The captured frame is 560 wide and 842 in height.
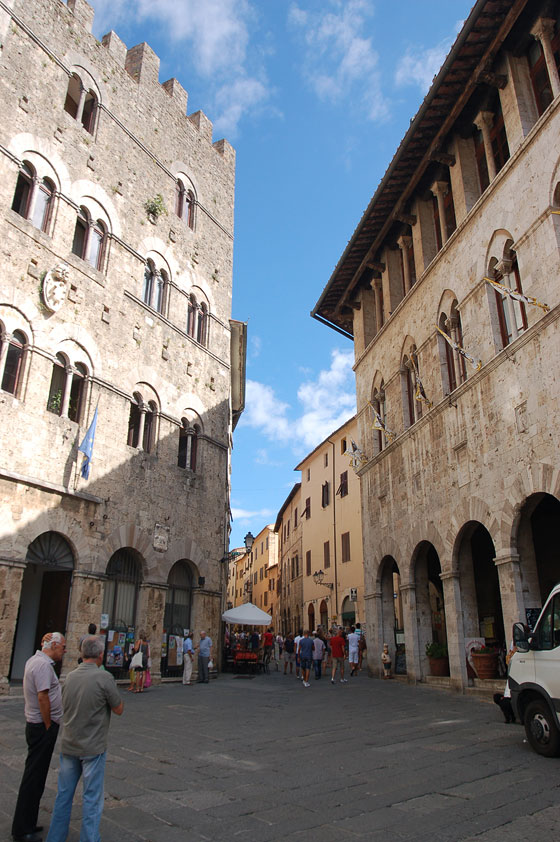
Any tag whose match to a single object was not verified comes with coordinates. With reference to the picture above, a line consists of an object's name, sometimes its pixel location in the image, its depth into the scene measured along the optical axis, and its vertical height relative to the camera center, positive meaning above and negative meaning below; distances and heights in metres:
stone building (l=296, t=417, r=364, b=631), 29.35 +5.47
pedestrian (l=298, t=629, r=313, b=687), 16.62 -0.29
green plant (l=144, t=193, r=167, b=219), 18.73 +12.64
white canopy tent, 19.06 +0.83
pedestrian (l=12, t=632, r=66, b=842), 4.05 -0.55
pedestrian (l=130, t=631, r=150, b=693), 13.96 -0.39
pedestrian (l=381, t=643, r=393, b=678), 16.39 -0.42
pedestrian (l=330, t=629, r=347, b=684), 16.72 -0.13
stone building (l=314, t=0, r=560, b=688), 10.90 +6.15
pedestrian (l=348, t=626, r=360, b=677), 18.92 -0.20
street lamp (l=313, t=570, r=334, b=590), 28.23 +3.06
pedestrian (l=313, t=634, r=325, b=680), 18.36 -0.22
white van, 6.35 -0.34
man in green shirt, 3.74 -0.56
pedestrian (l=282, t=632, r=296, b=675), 22.65 -0.23
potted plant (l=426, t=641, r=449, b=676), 14.32 -0.30
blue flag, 14.38 +4.29
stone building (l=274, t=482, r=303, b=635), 39.16 +5.18
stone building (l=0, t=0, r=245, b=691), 13.59 +7.32
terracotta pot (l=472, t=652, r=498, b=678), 12.36 -0.36
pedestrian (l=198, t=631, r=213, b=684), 16.39 -0.32
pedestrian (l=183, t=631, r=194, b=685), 16.03 -0.37
